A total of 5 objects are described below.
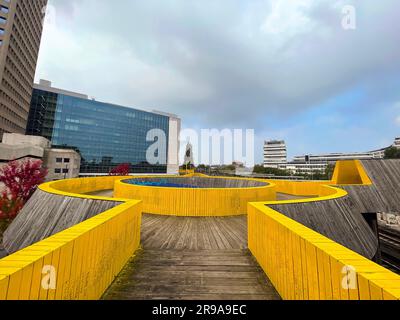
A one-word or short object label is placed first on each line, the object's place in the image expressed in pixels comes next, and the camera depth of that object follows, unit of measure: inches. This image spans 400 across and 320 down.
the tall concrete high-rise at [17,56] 1353.3
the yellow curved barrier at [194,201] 338.6
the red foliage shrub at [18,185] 488.7
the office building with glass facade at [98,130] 2037.4
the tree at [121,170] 1366.5
